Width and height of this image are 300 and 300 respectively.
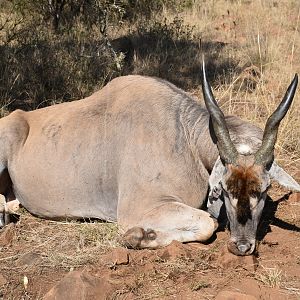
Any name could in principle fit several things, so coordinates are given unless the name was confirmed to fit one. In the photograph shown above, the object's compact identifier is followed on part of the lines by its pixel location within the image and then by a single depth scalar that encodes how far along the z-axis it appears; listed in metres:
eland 4.31
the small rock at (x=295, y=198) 5.60
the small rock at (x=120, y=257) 4.26
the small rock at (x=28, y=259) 4.48
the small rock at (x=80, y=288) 3.75
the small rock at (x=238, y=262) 4.16
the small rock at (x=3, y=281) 4.10
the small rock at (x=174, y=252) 4.30
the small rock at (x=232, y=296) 3.64
